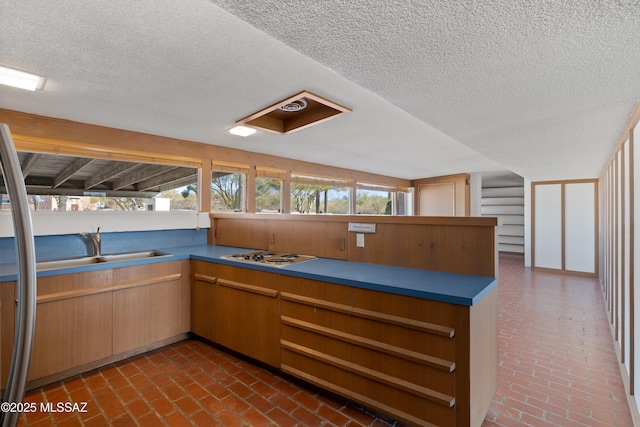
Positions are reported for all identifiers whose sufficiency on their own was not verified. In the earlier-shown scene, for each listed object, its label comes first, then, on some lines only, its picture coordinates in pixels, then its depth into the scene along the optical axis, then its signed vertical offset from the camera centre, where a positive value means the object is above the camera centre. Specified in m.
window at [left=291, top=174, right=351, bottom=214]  5.70 +0.43
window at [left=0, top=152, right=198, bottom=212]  2.90 +0.34
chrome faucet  2.99 -0.24
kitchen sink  2.66 -0.42
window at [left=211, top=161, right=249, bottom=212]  4.25 +0.42
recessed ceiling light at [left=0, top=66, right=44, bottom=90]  1.97 +0.92
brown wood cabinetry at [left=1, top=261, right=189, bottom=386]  2.23 -0.83
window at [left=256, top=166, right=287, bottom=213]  4.86 +0.44
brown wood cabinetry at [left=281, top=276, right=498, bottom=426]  1.54 -0.78
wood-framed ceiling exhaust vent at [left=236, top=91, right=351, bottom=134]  2.61 +1.02
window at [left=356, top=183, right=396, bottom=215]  7.24 +0.42
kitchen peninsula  1.58 -0.72
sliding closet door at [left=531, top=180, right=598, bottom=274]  5.87 -0.21
